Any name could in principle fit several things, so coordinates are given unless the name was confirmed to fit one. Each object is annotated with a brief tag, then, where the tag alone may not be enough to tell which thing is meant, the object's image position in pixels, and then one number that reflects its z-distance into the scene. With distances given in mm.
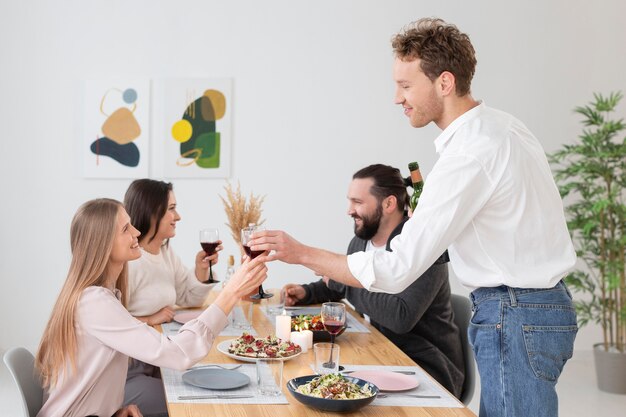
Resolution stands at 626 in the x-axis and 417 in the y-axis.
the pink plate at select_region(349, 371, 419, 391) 2199
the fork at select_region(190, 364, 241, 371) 2418
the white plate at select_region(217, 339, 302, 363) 2479
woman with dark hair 3215
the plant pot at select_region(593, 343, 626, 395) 5062
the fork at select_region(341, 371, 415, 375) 2396
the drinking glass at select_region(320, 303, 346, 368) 2389
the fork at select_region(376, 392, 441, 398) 2141
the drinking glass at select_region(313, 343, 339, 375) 2186
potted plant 5055
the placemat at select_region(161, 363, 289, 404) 2080
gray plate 2200
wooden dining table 1991
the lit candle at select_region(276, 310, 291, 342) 2775
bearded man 2998
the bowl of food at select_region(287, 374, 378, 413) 1937
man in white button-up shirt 2047
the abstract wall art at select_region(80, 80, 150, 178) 5484
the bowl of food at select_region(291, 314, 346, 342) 2809
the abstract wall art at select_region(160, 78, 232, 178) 5543
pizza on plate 2492
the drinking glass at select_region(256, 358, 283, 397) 2115
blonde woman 2285
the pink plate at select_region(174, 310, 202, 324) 3166
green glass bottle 2928
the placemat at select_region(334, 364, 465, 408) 2080
